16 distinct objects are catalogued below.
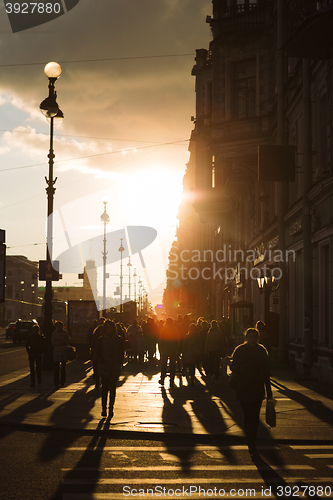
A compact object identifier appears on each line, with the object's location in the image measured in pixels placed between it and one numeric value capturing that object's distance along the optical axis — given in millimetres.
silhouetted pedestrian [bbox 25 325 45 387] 17828
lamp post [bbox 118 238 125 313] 82938
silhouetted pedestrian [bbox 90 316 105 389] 12964
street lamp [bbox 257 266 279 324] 27439
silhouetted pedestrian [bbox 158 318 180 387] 18844
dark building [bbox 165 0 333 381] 19047
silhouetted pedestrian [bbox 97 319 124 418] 12516
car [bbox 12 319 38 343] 54125
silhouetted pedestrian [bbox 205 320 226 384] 18803
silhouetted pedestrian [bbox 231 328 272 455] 8961
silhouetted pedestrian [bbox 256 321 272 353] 19609
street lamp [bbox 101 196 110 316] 51938
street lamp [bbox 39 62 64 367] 22641
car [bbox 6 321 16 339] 63066
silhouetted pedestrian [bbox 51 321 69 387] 17594
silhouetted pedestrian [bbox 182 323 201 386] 18562
